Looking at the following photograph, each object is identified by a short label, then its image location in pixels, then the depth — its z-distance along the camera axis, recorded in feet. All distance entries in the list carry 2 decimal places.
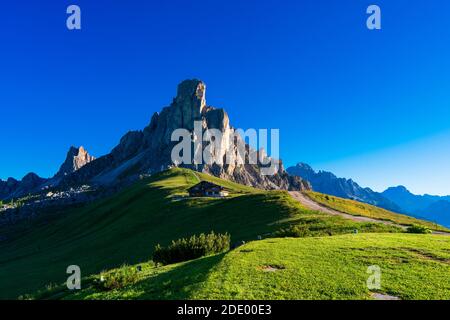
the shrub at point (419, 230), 116.57
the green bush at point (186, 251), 97.14
